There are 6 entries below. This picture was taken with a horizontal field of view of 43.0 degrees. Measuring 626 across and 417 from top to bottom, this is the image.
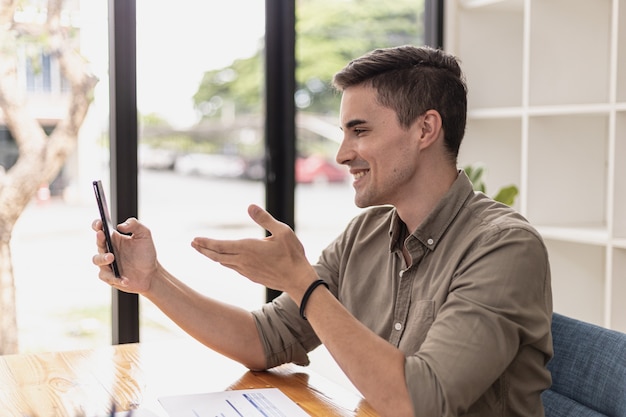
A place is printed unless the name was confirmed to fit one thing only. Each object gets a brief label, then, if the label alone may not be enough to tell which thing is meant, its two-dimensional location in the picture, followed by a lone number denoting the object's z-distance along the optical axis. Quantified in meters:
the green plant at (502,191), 2.78
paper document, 1.33
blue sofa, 1.28
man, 1.31
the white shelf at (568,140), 2.83
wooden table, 1.37
